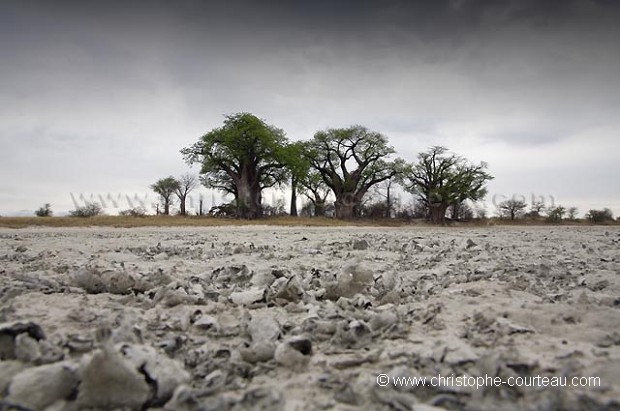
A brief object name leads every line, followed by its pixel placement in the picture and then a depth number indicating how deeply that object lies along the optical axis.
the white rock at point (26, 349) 1.61
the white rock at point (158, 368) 1.42
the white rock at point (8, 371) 1.43
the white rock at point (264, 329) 1.94
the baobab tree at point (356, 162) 40.84
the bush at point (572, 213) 42.50
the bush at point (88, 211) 33.80
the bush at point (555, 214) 40.22
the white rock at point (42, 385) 1.32
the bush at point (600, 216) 41.12
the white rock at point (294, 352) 1.69
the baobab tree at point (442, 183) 36.88
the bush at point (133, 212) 32.81
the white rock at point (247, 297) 2.79
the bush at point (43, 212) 32.16
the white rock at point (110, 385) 1.33
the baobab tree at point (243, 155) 34.19
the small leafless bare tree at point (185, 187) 48.99
